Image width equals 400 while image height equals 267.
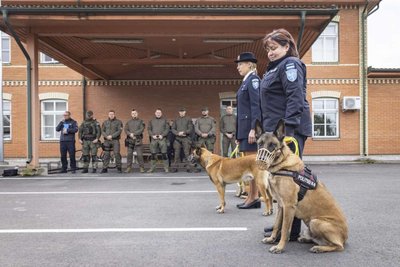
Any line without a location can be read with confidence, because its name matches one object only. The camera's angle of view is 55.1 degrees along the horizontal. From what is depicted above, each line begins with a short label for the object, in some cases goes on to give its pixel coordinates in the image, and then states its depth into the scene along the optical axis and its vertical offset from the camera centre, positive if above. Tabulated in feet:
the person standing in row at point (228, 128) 41.42 +0.41
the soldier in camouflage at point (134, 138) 41.27 -0.64
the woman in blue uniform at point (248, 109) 18.81 +1.13
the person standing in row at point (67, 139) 42.01 -0.73
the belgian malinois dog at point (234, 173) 18.39 -2.07
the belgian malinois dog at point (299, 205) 11.65 -2.29
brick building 57.93 +6.30
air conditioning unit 57.62 +4.41
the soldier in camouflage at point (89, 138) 41.55 -0.62
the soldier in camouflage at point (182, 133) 41.70 -0.12
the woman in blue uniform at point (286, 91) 12.55 +1.38
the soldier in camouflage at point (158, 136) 40.75 -0.42
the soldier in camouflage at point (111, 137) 41.29 -0.52
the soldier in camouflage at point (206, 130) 40.96 +0.20
